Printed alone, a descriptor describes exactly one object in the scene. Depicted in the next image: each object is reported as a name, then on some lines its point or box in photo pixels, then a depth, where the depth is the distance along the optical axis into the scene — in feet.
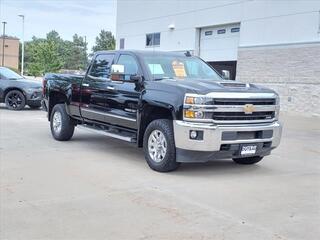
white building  53.74
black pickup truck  17.12
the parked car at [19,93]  42.13
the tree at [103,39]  243.39
